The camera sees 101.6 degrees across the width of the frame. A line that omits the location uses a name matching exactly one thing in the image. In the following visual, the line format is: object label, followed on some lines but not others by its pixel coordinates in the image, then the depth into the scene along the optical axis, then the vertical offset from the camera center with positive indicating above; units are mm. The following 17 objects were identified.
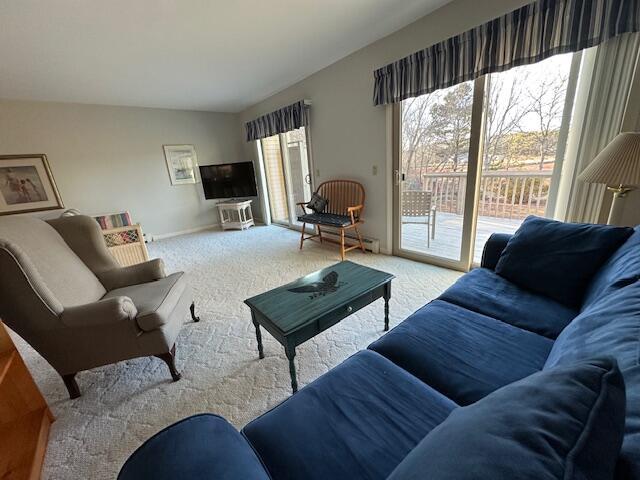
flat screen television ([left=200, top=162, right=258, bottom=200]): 5203 -85
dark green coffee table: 1315 -728
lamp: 1278 -104
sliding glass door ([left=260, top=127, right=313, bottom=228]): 4539 -50
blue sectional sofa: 367 -684
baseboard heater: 3377 -1009
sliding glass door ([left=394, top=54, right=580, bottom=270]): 2137 -6
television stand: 5195 -797
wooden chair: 3193 -528
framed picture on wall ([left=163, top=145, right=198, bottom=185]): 4993 +311
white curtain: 1571 +187
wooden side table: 1113 -1069
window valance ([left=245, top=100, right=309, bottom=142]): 3777 +790
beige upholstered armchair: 1288 -652
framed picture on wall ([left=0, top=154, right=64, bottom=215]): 3746 +113
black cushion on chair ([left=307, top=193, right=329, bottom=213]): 3609 -473
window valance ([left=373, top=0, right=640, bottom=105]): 1536 +750
